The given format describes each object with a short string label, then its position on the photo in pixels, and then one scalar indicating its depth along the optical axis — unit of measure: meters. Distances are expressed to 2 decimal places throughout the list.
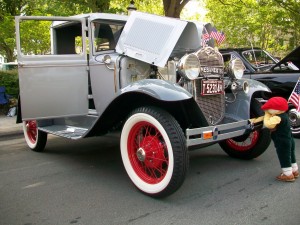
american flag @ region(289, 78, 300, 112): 5.78
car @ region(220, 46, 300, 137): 6.02
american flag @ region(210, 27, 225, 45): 4.76
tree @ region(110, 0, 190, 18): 11.06
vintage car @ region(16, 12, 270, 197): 3.35
